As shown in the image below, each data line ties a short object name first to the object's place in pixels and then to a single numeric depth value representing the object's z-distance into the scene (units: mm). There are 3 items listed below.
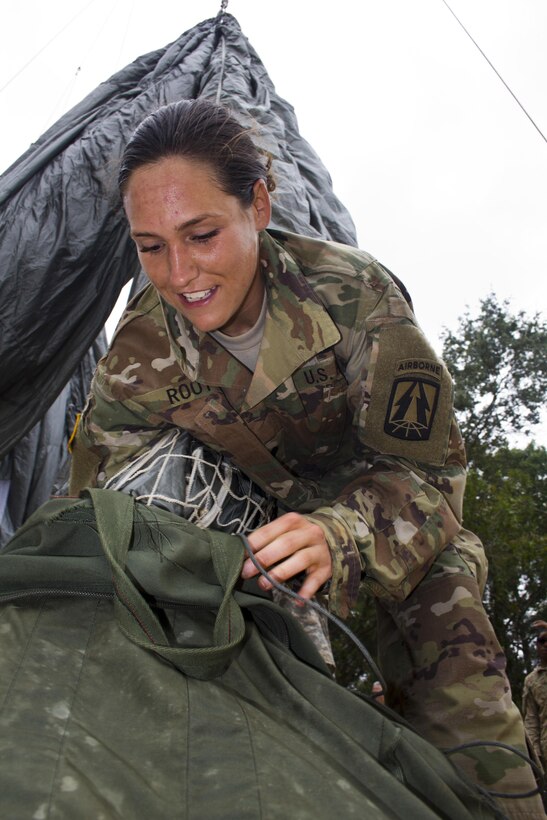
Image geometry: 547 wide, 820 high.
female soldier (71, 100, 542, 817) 1438
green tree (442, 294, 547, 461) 13836
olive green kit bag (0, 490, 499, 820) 741
